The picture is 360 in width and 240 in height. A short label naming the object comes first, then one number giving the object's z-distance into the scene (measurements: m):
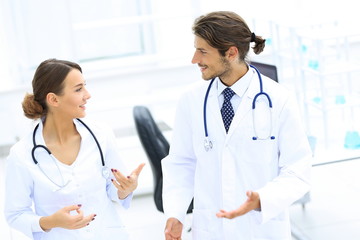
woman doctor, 2.21
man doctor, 2.05
